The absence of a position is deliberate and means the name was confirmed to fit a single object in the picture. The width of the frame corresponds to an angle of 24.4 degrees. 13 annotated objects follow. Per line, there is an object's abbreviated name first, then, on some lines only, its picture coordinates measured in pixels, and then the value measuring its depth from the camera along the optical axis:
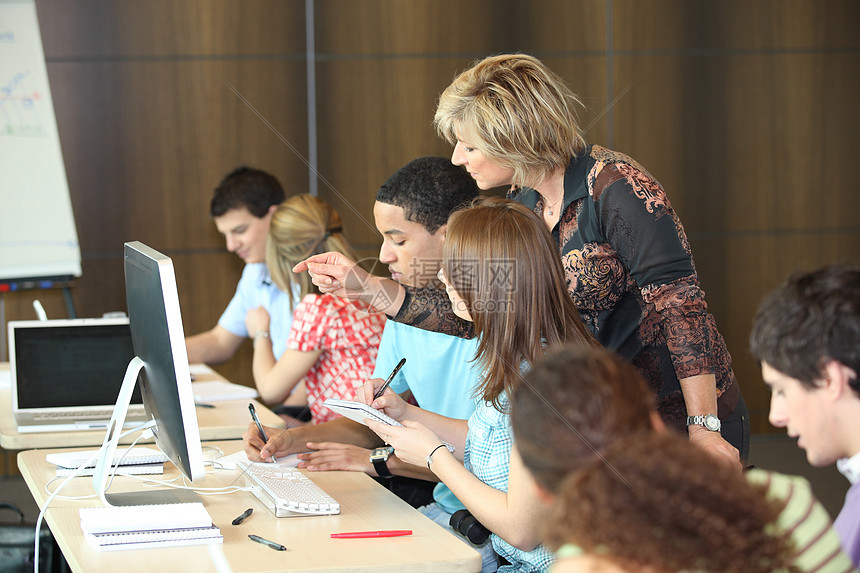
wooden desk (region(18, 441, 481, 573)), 3.41
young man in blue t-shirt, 4.13
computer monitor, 3.47
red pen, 3.55
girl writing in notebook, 3.70
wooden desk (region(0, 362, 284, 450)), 4.37
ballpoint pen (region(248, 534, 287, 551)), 3.48
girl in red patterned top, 4.68
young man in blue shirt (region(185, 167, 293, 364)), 6.03
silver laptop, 4.48
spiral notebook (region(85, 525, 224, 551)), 3.48
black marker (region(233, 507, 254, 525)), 3.63
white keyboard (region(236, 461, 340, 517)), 3.67
